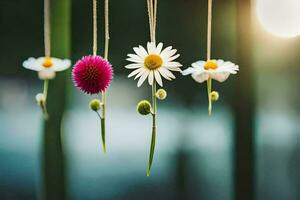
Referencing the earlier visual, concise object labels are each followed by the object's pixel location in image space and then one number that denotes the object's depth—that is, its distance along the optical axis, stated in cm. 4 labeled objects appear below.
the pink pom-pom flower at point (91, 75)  60
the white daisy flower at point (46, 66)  64
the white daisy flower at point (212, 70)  63
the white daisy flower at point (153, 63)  64
